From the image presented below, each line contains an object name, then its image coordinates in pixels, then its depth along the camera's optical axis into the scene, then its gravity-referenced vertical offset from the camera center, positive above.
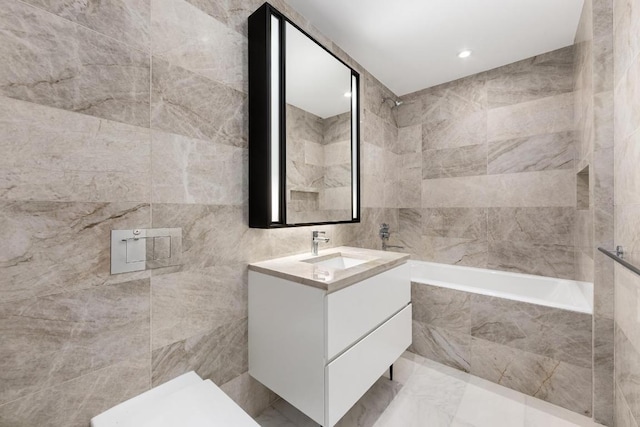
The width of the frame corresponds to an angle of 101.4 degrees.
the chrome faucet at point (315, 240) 1.73 -0.21
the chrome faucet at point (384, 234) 2.55 -0.25
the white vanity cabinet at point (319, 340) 1.11 -0.63
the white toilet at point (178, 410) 0.88 -0.72
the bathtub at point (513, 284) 1.75 -0.63
